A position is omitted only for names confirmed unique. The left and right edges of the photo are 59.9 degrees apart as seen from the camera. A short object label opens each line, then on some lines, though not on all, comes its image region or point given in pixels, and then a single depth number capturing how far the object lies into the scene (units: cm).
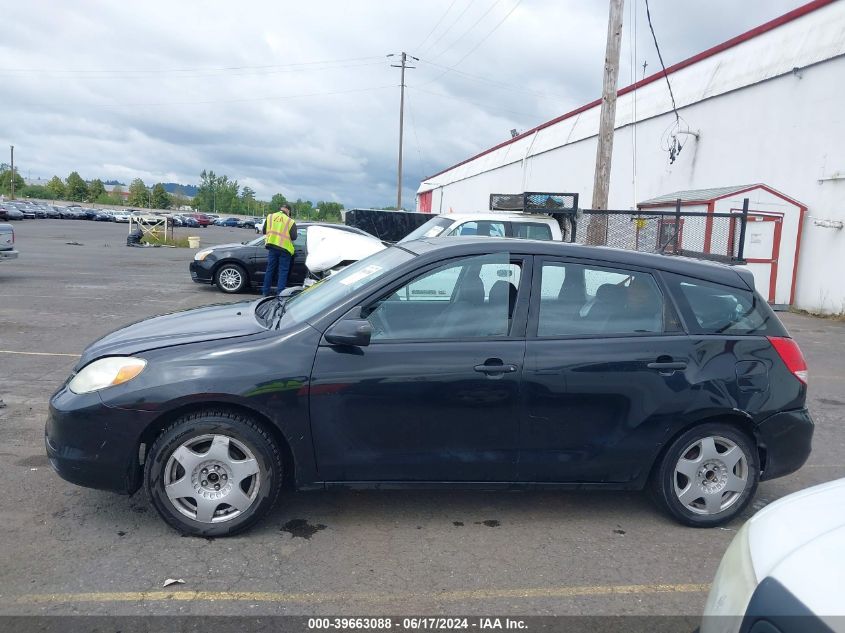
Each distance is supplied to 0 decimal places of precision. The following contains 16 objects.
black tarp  2026
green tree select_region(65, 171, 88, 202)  13450
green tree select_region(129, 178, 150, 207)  13300
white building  1494
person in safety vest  1287
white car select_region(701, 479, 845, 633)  177
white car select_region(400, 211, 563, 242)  1002
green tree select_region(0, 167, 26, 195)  12444
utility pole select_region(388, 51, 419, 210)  5300
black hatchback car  380
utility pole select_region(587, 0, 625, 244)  1507
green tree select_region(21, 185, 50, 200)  13650
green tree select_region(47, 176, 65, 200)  13662
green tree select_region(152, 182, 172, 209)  13527
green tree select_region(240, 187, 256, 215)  14662
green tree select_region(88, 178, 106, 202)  13612
